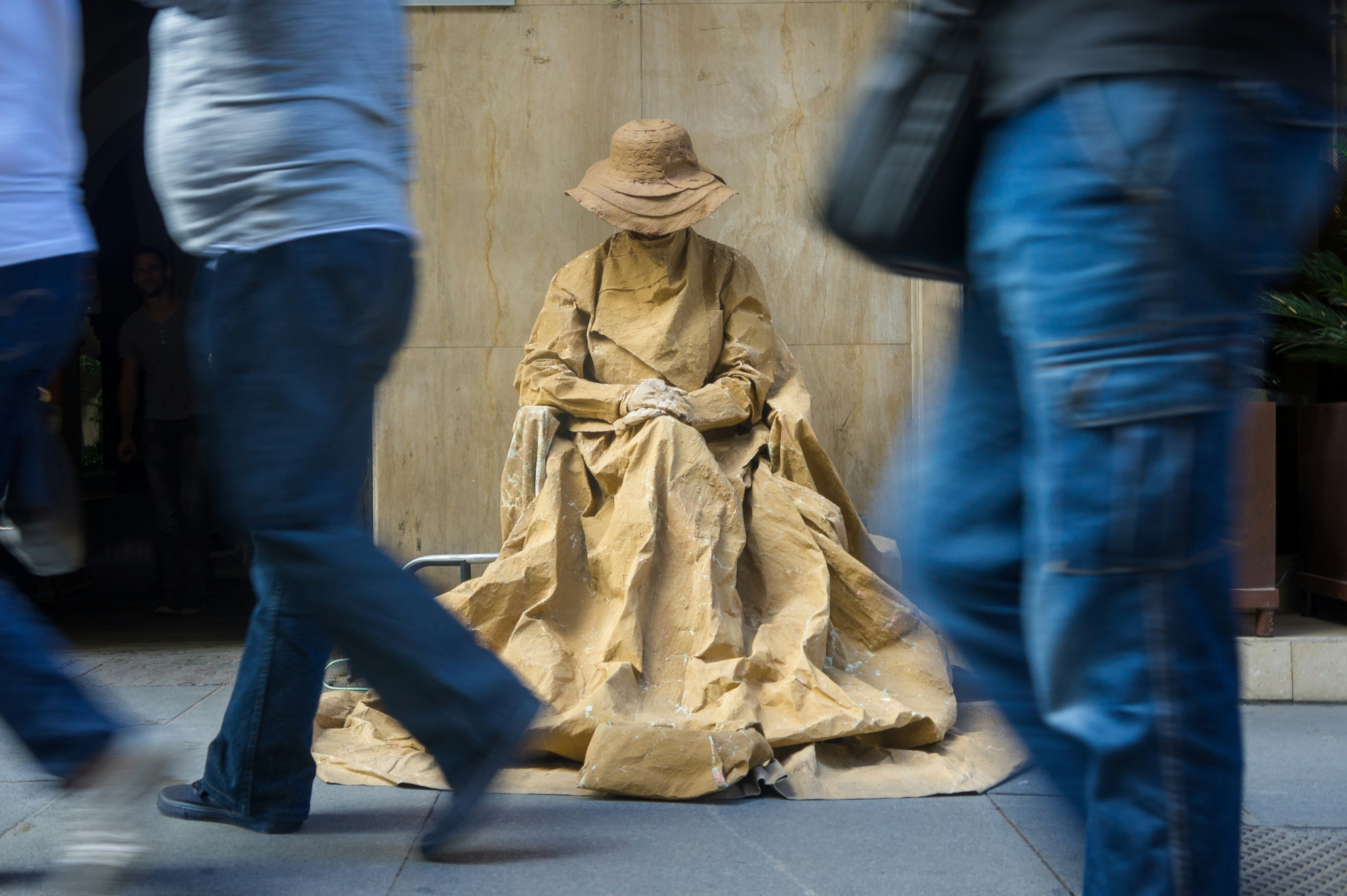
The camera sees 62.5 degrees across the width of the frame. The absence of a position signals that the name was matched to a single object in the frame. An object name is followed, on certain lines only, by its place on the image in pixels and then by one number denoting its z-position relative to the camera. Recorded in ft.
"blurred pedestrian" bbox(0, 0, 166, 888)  5.04
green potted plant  12.00
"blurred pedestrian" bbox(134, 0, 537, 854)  4.95
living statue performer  8.80
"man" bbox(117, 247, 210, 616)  18.97
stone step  11.32
